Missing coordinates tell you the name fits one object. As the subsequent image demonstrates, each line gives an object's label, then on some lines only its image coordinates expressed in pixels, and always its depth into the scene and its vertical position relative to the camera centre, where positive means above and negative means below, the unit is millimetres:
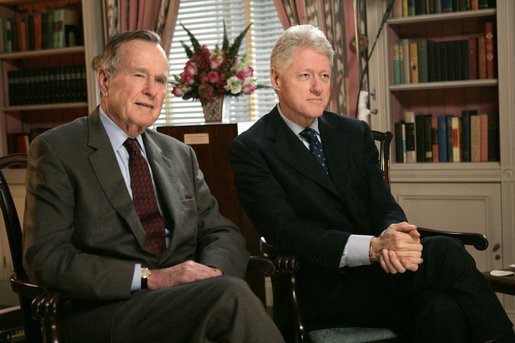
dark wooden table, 2246 -555
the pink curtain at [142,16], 4062 +872
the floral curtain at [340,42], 3666 +577
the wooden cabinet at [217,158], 3279 -75
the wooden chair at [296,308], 1842 -534
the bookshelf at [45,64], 4277 +653
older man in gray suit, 1564 -244
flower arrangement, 3307 +372
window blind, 4129 +724
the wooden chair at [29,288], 1525 -371
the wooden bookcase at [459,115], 3346 +105
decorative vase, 3357 +195
